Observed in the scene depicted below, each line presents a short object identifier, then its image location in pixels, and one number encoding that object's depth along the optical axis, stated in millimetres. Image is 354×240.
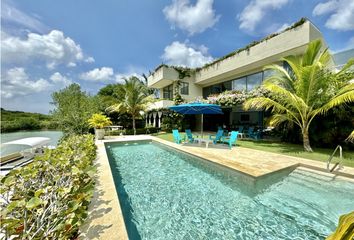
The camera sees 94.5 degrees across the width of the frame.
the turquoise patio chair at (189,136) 11469
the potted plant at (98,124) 15467
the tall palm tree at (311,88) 8130
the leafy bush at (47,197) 1670
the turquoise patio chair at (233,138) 10042
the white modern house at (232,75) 11750
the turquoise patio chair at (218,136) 11016
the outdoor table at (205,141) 10609
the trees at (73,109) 15354
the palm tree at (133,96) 18406
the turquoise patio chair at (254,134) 13609
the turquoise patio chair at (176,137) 11872
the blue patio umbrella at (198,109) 10812
